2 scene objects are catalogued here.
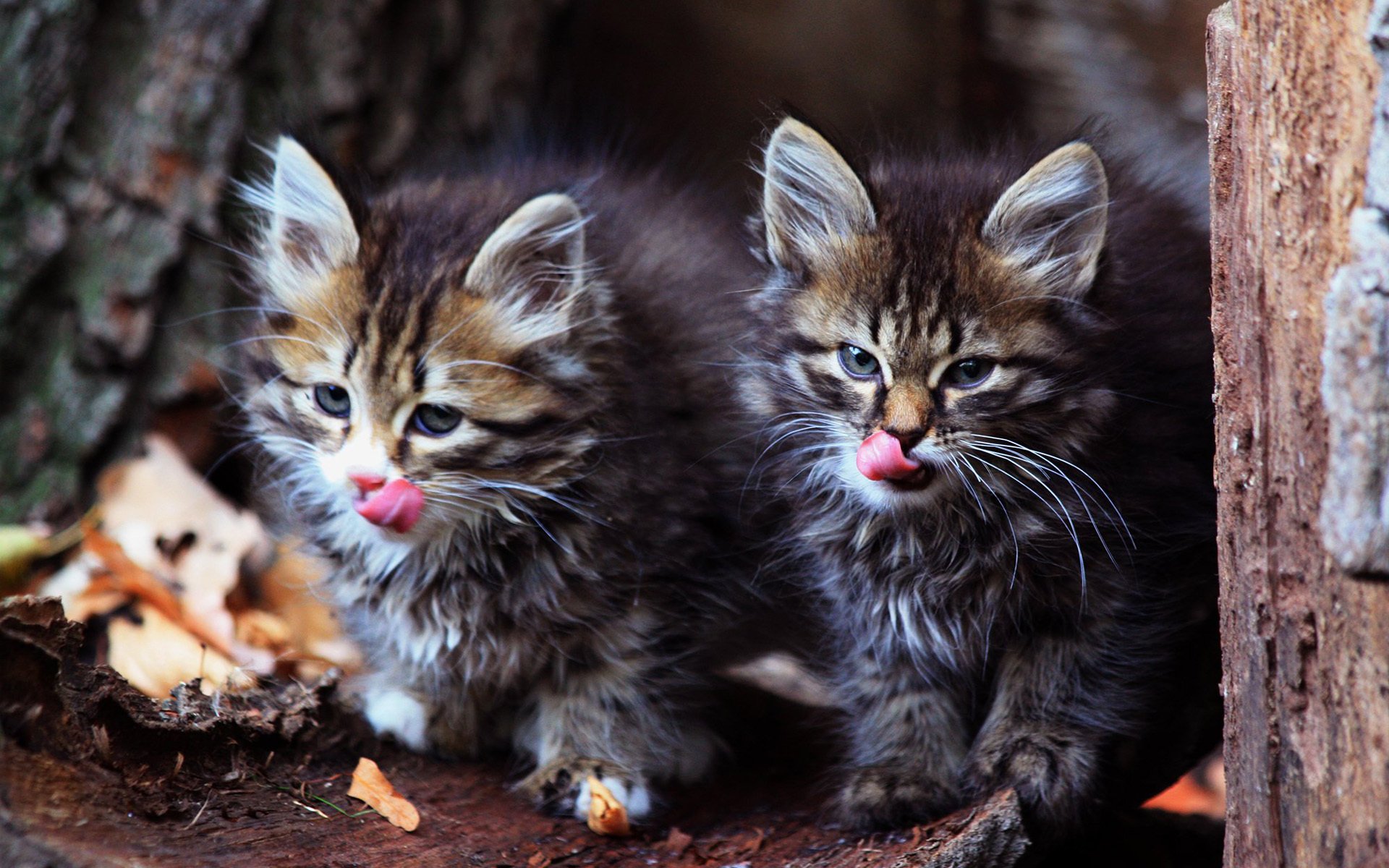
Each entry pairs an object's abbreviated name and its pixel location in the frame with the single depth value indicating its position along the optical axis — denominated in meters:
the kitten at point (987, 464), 4.80
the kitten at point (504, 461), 5.17
